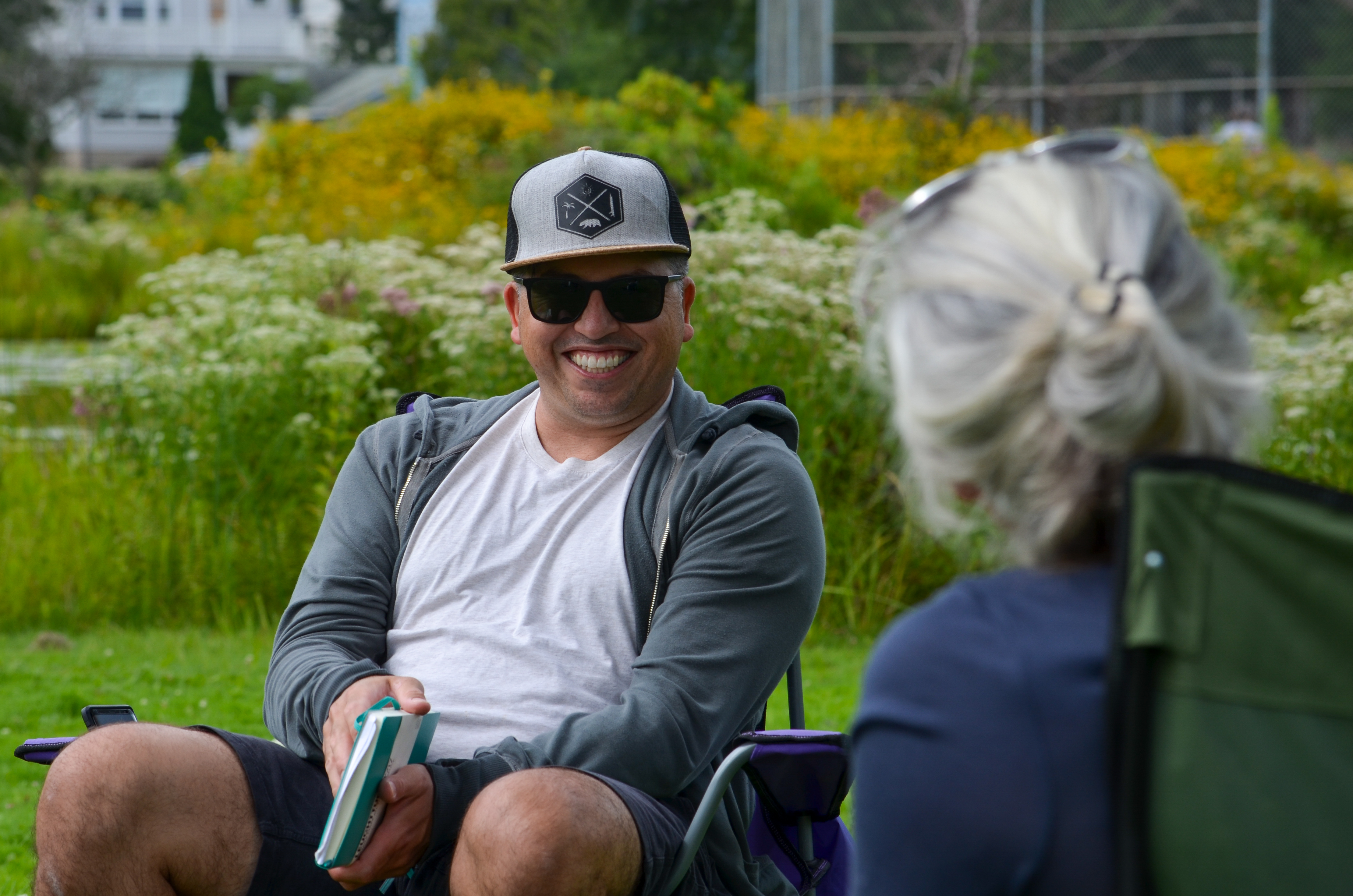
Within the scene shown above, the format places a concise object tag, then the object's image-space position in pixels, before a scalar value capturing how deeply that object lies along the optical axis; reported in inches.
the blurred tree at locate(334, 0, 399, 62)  2559.1
